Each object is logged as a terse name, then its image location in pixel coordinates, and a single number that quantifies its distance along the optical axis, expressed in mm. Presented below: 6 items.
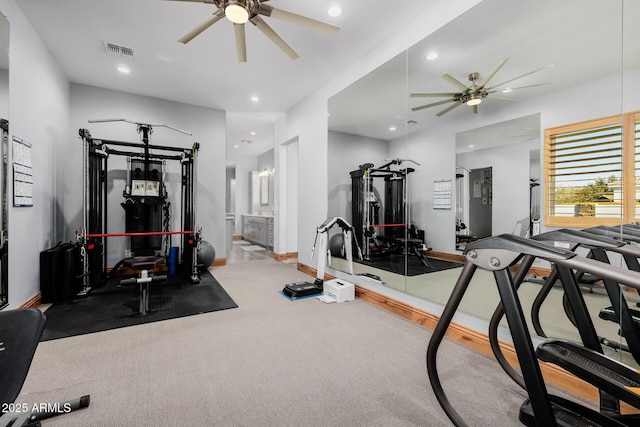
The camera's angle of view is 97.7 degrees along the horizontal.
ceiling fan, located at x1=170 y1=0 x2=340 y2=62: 2229
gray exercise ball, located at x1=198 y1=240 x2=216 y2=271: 4719
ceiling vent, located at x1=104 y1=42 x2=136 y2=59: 3425
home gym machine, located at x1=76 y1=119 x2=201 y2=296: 3760
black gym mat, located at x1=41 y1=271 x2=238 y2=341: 2689
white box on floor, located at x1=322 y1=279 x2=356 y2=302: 3398
